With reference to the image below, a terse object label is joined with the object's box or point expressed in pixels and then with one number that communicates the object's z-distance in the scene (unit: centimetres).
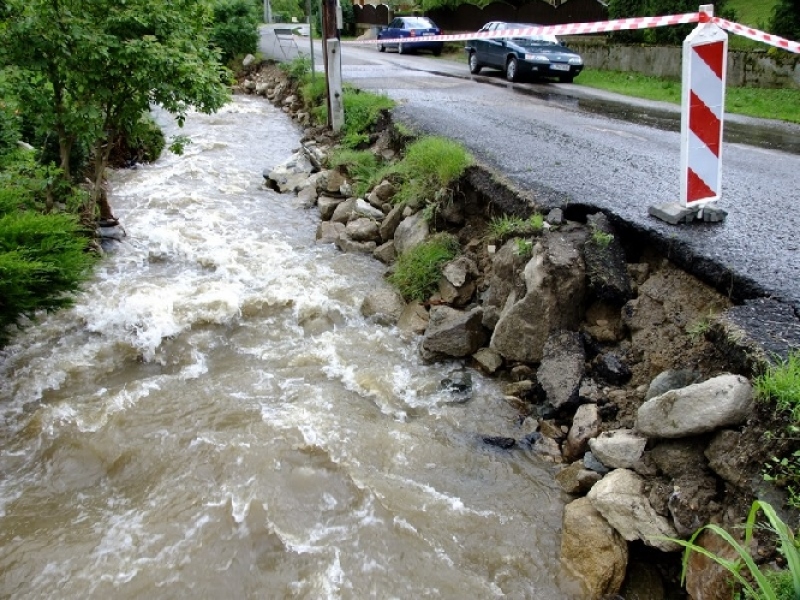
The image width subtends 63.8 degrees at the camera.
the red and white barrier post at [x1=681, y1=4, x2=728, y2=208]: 445
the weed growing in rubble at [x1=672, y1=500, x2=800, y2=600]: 223
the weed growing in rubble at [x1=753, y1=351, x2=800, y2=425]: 302
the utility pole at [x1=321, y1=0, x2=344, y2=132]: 1116
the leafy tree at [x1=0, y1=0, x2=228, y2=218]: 620
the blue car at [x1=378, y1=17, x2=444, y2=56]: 2750
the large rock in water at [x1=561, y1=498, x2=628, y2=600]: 338
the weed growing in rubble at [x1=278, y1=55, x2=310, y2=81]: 1740
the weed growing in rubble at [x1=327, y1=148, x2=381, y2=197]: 934
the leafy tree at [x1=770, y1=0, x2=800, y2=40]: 1609
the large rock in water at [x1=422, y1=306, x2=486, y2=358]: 561
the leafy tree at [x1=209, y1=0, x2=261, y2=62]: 2316
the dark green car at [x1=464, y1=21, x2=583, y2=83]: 1658
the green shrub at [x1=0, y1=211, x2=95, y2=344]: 467
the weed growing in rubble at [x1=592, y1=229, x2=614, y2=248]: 505
